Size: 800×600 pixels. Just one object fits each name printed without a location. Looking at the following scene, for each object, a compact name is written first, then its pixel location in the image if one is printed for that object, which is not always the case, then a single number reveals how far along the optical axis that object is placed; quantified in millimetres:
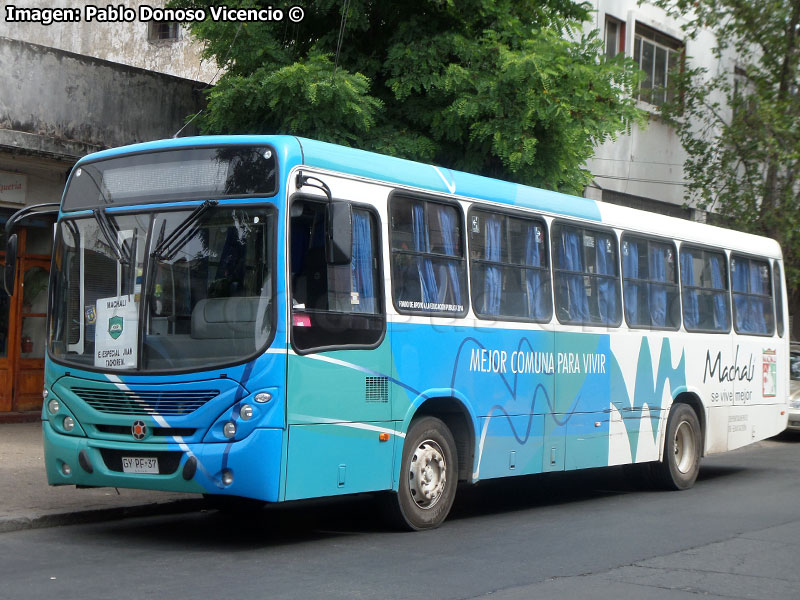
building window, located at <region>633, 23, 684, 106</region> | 24875
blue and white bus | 7871
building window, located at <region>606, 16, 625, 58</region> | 23969
